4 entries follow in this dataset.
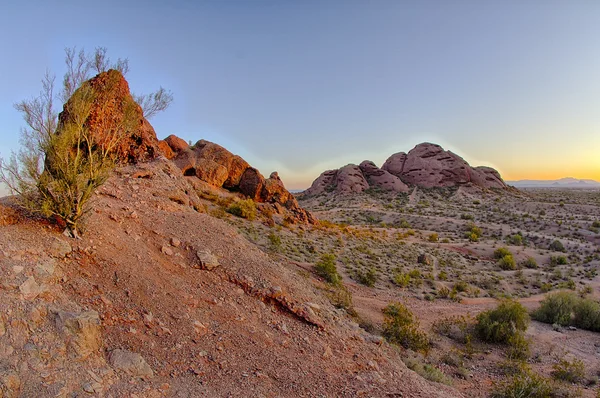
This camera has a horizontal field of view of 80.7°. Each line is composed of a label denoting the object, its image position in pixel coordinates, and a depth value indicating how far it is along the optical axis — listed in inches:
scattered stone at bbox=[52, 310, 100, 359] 177.8
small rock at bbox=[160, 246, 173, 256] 289.4
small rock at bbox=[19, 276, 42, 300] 189.8
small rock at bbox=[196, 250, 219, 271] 290.8
